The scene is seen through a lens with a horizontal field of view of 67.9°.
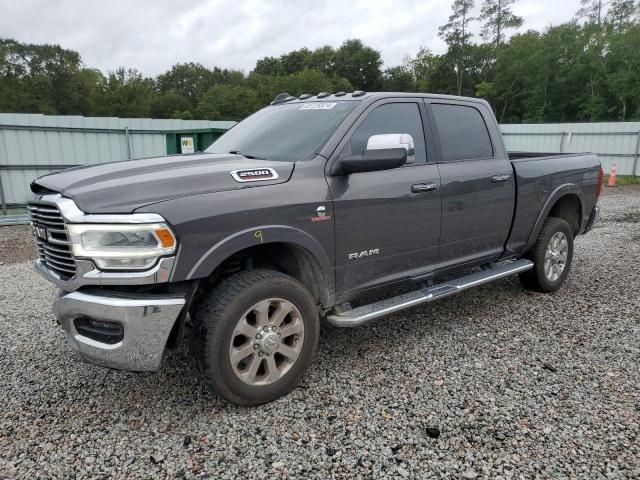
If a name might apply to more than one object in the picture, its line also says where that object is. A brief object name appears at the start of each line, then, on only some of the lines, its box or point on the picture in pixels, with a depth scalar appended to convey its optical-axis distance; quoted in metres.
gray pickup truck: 2.53
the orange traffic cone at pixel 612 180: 15.91
